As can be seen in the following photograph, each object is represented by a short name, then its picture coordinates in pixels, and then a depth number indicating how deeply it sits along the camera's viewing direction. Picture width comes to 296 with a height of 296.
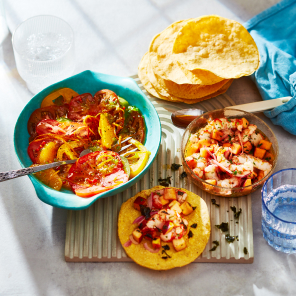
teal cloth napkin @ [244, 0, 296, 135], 2.55
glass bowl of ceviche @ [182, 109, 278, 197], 2.22
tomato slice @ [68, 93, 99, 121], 2.37
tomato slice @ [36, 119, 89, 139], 2.27
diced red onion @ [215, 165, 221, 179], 2.25
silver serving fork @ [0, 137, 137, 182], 1.94
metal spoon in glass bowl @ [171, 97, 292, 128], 2.54
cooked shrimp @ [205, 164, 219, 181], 2.24
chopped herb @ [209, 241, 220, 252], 2.18
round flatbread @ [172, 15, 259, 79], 2.45
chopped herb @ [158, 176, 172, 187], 2.37
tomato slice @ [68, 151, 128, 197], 2.14
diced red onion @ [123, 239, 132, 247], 2.14
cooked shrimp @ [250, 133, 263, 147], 2.38
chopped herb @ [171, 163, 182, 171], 2.43
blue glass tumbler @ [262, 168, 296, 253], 2.15
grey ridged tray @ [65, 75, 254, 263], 2.17
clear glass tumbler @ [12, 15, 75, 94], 2.68
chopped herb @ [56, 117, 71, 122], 2.35
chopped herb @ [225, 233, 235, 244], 2.20
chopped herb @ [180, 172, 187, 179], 2.40
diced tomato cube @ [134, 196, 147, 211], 2.23
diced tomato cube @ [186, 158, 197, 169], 2.29
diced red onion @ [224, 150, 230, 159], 2.30
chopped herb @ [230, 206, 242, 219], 2.27
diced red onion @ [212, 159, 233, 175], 2.22
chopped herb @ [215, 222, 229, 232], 2.23
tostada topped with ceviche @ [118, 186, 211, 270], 2.12
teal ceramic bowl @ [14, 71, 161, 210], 2.03
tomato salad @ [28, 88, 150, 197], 2.16
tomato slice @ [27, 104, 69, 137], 2.32
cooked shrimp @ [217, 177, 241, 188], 2.21
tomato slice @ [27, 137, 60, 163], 2.22
